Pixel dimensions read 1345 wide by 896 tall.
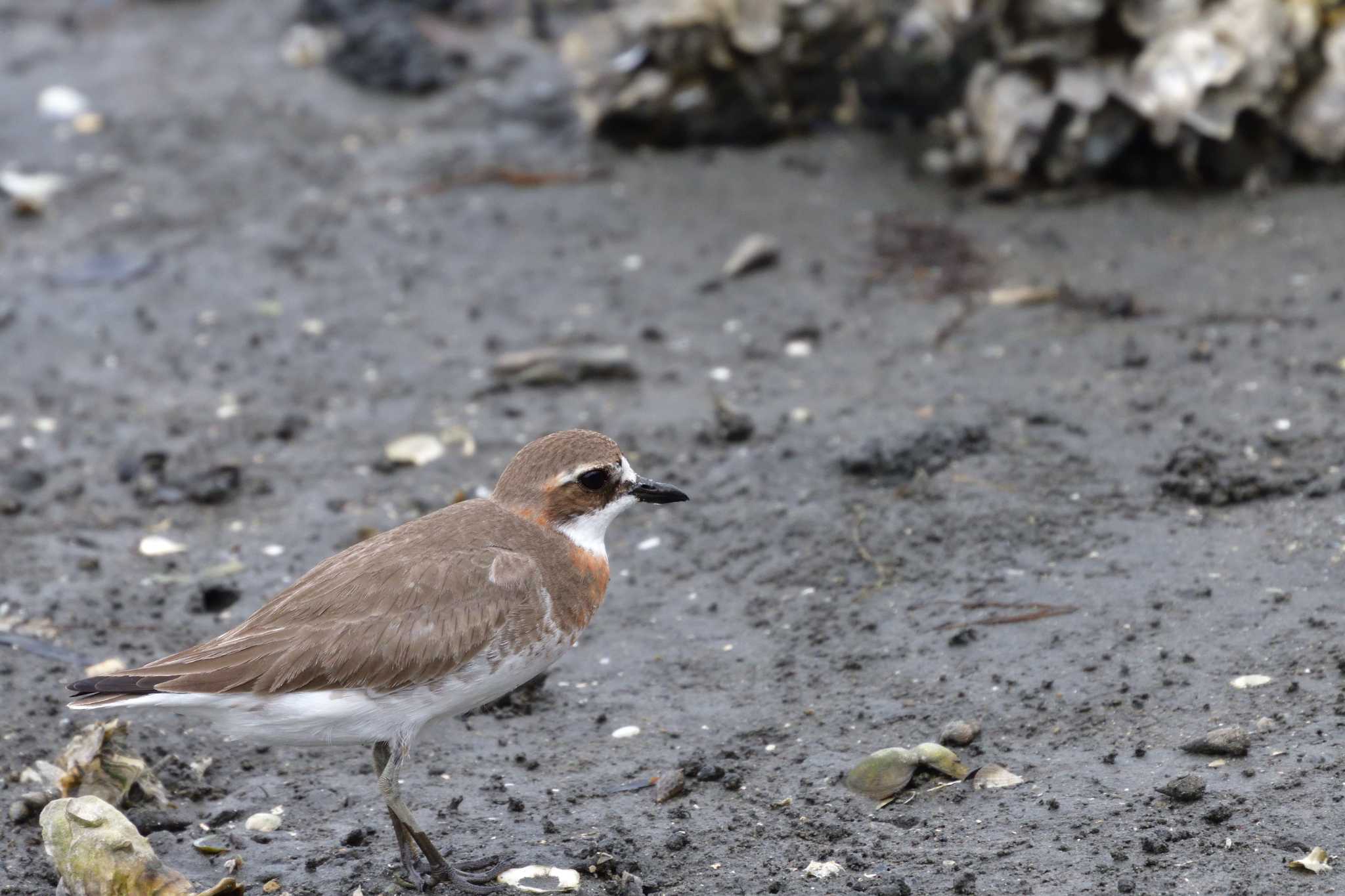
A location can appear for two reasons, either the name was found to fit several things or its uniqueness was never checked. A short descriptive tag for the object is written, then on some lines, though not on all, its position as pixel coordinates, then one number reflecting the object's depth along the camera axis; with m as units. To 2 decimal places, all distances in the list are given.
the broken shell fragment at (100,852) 8.71
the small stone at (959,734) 9.90
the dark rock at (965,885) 8.50
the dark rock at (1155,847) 8.53
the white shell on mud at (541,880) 9.11
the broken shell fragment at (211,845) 9.57
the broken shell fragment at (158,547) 13.62
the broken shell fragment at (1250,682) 9.87
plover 9.07
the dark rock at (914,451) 13.33
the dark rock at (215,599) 12.58
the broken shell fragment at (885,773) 9.59
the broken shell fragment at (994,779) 9.50
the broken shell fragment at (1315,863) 8.06
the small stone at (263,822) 9.89
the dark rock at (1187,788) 8.83
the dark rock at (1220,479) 12.05
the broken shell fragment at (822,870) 8.89
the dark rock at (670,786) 9.93
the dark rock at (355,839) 9.85
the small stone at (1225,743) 9.18
